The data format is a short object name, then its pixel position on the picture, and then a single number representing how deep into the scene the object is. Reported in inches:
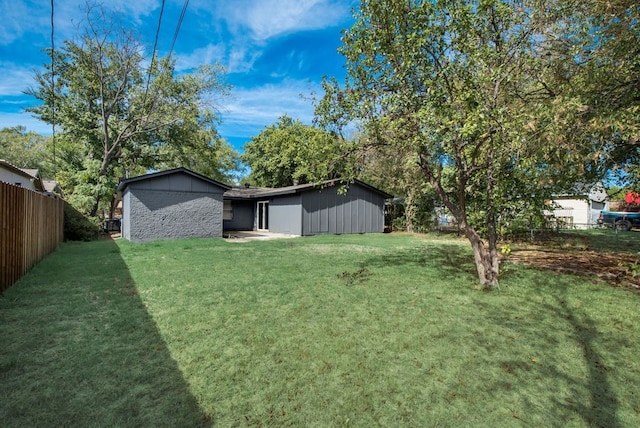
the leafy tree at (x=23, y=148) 1211.9
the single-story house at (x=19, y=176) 437.9
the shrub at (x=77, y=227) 523.2
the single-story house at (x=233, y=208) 529.7
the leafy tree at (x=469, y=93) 199.9
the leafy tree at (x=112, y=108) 685.3
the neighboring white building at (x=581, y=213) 981.8
